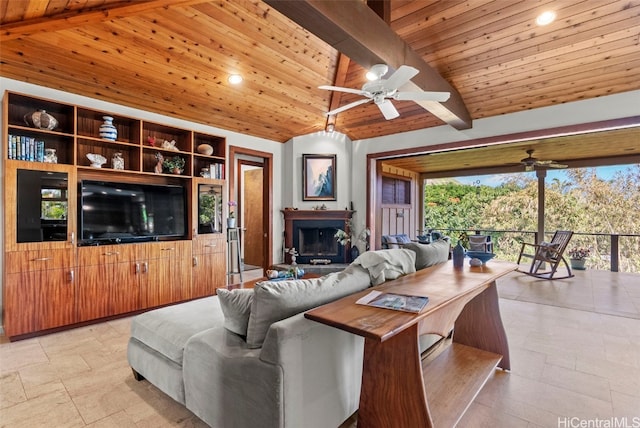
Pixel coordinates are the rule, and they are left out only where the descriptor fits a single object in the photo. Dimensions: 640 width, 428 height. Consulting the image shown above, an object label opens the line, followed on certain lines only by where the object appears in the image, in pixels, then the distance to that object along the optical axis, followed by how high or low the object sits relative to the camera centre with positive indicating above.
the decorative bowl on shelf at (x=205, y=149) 4.43 +0.89
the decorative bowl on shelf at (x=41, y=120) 3.08 +0.93
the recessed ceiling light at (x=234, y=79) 3.78 +1.63
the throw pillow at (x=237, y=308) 1.69 -0.54
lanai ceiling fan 5.80 +0.90
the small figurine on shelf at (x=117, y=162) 3.66 +0.59
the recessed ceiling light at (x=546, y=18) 2.85 +1.80
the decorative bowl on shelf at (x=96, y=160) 3.48 +0.59
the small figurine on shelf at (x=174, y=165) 4.15 +0.63
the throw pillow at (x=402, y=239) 6.32 -0.60
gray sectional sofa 1.40 -0.77
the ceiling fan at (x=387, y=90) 2.65 +1.09
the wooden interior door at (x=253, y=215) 6.14 -0.08
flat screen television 3.41 -0.01
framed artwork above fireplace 5.71 +0.62
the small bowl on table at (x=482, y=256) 2.57 -0.38
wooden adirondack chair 5.48 -0.80
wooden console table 1.38 -0.80
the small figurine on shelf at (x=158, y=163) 3.98 +0.63
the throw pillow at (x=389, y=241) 6.06 -0.62
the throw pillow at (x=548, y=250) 5.53 -0.72
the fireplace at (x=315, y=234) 5.69 -0.45
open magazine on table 1.44 -0.45
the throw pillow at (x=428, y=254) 2.60 -0.38
